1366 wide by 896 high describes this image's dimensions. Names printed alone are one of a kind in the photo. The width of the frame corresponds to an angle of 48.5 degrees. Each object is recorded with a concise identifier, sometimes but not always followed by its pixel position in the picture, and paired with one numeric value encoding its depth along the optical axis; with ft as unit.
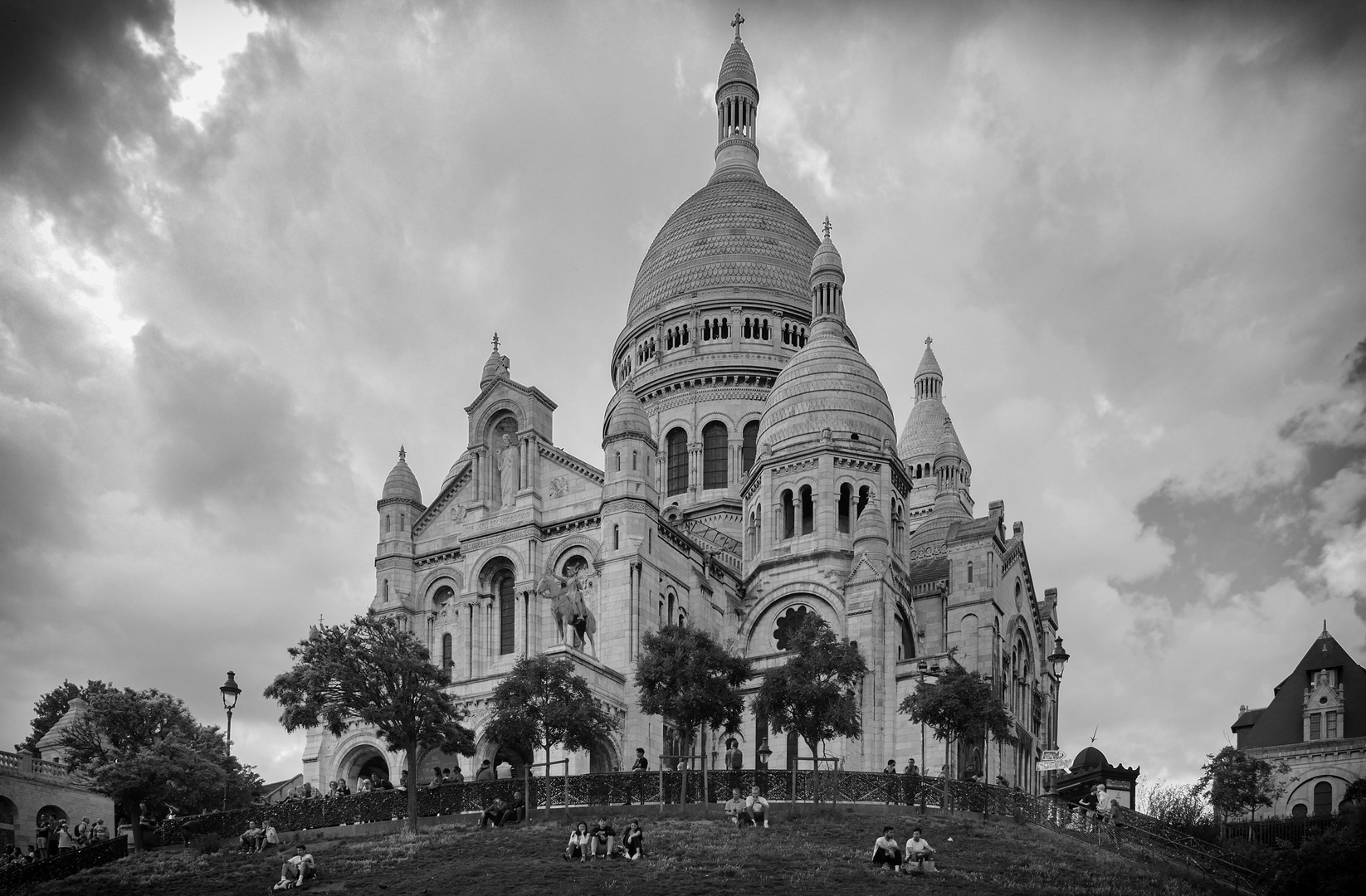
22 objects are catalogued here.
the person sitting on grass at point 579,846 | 128.67
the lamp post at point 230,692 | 166.40
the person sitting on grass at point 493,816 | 149.92
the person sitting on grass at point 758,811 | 141.90
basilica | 205.87
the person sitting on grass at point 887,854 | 121.90
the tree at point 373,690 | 156.56
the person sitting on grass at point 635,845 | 128.16
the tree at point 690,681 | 161.38
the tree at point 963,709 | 164.76
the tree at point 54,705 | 287.28
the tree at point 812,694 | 161.68
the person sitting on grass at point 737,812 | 143.13
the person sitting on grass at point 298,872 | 124.26
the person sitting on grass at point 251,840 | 148.05
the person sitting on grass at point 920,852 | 120.78
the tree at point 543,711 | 157.28
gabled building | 228.63
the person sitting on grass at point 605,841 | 129.70
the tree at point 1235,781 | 197.26
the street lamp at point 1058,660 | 171.77
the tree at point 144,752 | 171.01
